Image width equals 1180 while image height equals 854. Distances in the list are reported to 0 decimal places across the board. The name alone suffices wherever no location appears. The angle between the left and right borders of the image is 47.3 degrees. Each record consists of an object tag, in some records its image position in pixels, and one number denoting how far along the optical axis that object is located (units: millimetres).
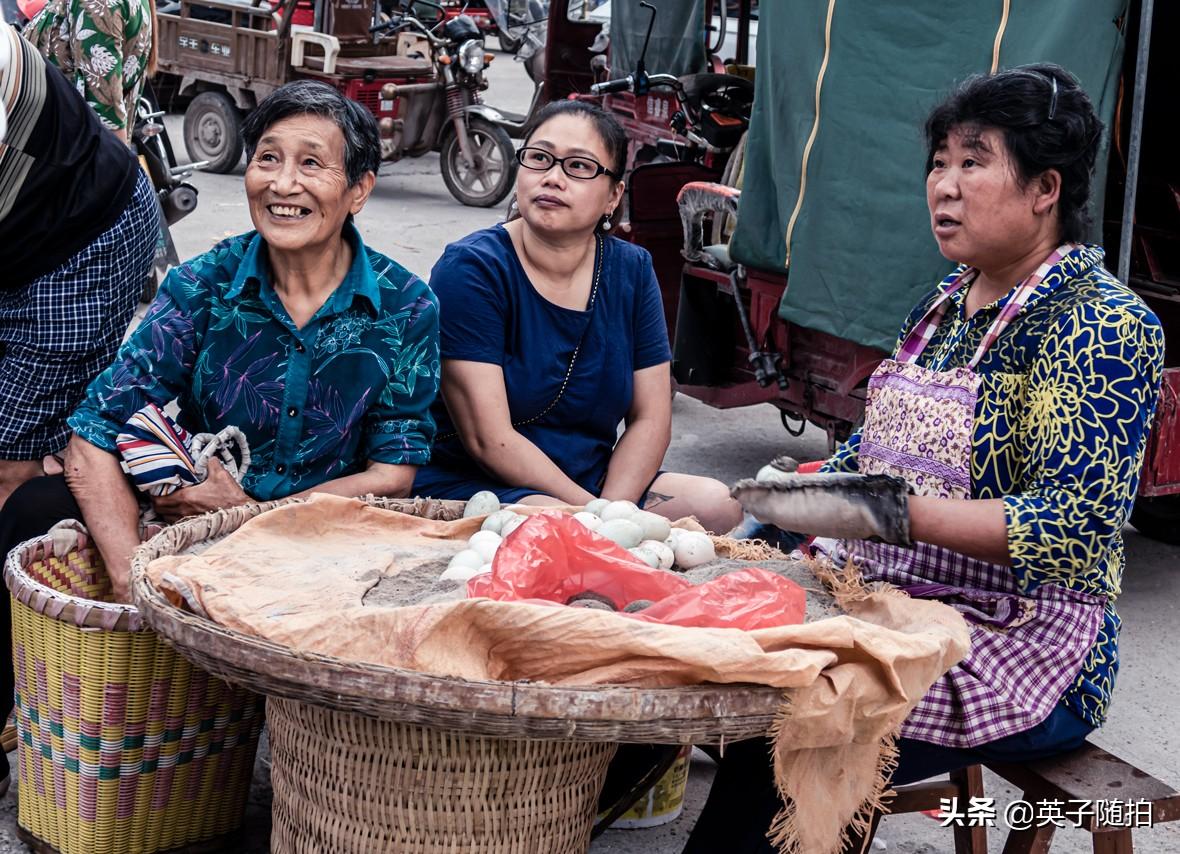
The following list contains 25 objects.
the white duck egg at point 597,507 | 2621
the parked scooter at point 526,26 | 12727
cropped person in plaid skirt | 2988
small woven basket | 2371
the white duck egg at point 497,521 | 2445
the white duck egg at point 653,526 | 2463
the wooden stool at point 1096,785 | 2062
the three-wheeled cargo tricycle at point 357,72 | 10148
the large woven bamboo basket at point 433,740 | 1749
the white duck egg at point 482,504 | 2627
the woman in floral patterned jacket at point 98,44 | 5773
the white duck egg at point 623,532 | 2369
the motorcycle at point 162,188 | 6910
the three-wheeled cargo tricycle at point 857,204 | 3830
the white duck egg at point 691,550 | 2396
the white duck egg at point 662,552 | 2334
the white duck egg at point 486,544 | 2270
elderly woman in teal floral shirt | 2666
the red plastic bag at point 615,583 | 1959
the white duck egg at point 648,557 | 2288
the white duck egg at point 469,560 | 2211
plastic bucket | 2861
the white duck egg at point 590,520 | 2434
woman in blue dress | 3098
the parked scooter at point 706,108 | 6160
